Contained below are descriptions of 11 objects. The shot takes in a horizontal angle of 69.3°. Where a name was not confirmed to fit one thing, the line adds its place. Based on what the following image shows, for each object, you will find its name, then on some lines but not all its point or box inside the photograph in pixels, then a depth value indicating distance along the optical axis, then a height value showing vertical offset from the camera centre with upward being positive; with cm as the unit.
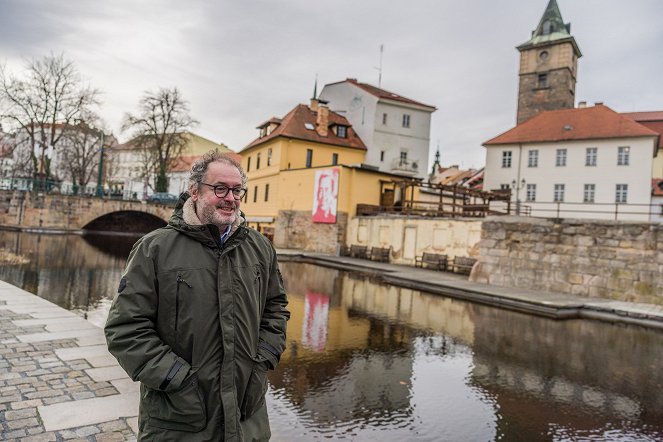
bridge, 3659 +2
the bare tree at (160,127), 4162 +771
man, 213 -49
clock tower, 5038 +1878
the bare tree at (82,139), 3984 +655
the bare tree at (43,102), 3656 +815
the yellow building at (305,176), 2916 +337
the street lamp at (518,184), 4066 +476
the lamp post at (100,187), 3962 +203
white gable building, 4053 +928
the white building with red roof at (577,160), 3591 +673
